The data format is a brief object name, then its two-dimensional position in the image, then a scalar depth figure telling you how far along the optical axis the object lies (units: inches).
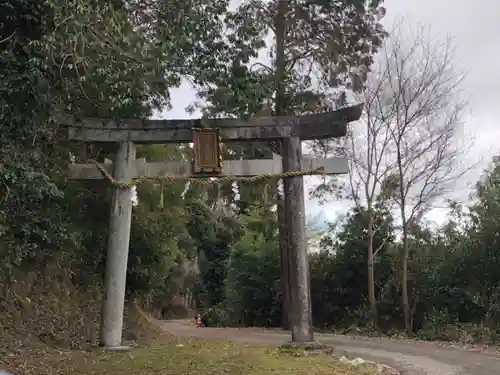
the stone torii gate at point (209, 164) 363.9
